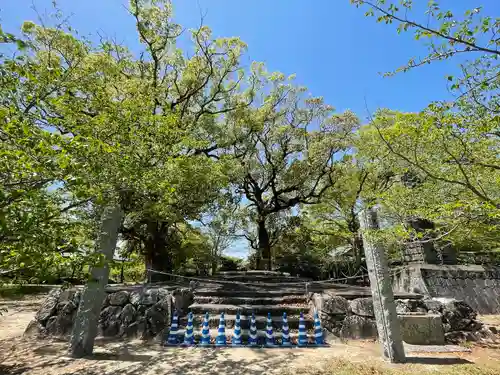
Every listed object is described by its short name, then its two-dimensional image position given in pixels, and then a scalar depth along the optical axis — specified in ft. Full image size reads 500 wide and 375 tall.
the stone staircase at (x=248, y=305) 20.26
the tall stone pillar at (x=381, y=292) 14.74
